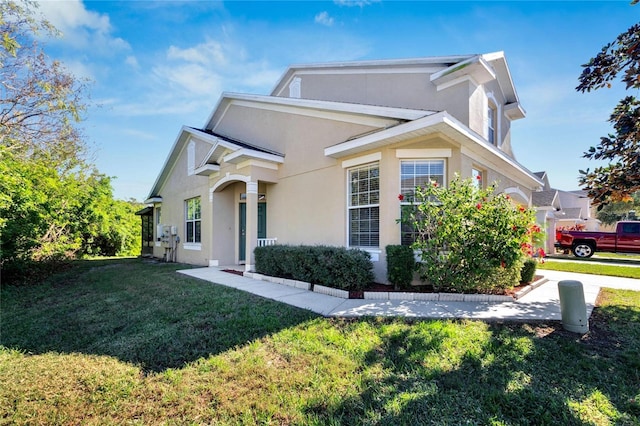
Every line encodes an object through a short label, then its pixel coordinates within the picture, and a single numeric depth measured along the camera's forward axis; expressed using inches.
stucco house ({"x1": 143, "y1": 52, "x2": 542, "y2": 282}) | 286.8
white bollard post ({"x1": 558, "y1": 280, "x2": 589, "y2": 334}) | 170.2
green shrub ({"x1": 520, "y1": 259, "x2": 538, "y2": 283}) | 299.1
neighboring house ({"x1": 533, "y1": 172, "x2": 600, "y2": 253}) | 713.6
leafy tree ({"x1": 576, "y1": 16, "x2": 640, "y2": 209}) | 214.2
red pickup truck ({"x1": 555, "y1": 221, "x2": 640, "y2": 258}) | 631.2
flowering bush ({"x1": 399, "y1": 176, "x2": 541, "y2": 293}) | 235.8
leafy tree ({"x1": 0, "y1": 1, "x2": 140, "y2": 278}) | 309.9
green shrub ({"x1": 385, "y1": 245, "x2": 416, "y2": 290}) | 254.8
